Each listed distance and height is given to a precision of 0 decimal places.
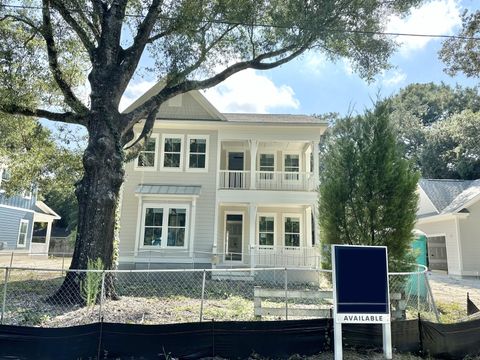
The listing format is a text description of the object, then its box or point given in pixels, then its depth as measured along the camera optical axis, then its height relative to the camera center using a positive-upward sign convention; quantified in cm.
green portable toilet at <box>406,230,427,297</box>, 938 -55
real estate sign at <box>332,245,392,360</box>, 559 -53
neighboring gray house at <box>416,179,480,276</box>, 1852 +174
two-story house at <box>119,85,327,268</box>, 1606 +229
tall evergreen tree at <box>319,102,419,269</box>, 846 +150
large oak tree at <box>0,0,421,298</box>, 923 +611
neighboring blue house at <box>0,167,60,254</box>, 2267 +137
